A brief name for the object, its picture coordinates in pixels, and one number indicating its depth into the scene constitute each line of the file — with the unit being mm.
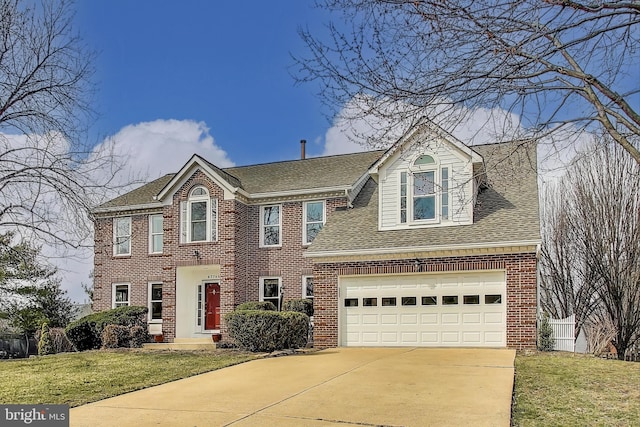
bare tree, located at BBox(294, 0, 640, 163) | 6438
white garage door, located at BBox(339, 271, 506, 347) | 16266
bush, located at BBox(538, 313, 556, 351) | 16328
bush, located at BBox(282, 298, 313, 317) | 20062
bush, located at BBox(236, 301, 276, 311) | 19797
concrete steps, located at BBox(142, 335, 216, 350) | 20016
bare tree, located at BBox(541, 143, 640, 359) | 20469
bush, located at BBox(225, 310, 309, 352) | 16250
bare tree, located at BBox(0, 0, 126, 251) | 11461
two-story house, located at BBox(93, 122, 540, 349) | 16391
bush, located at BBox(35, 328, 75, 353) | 21984
